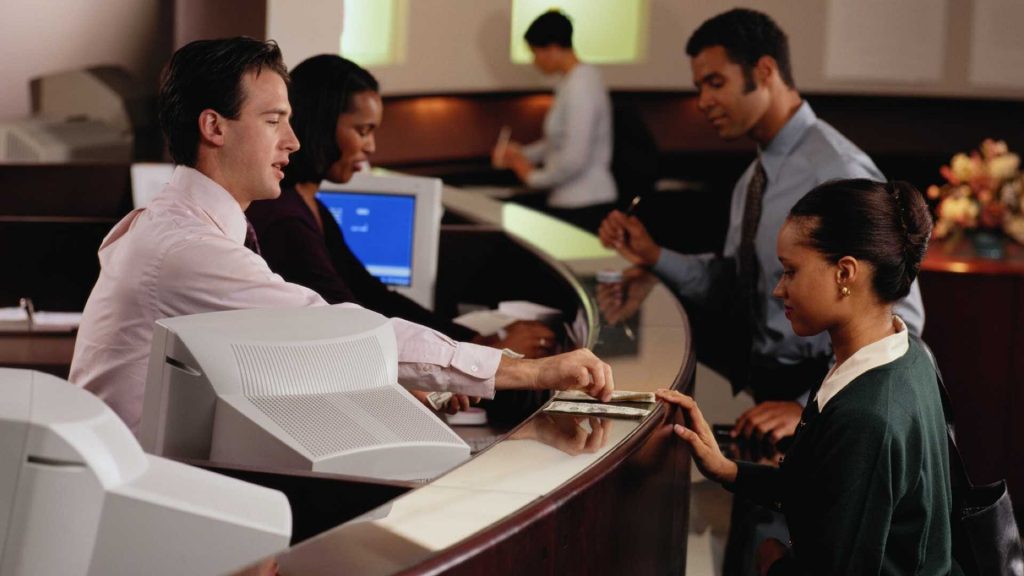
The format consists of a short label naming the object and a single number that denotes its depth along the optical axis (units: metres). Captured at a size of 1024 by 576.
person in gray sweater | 7.35
